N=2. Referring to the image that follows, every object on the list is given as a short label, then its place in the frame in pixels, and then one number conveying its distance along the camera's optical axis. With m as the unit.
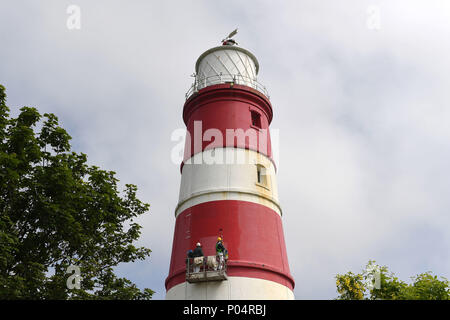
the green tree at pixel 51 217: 18.06
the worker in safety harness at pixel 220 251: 20.53
